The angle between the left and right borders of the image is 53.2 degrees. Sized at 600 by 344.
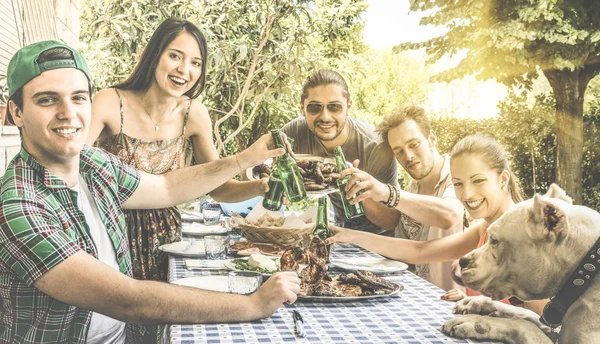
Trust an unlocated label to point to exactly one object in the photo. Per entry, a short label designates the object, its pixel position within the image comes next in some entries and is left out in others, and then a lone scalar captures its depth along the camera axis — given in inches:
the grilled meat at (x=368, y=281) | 67.7
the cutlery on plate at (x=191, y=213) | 139.6
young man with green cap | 53.0
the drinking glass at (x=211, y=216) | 115.9
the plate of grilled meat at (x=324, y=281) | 65.4
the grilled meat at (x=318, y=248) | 72.4
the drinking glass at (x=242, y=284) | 64.2
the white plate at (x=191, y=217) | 132.9
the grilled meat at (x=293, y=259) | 73.7
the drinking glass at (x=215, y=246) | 84.0
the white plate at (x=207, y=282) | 67.5
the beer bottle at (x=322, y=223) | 83.9
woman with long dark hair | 92.0
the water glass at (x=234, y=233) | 108.7
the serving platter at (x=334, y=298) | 64.5
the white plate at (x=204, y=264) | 79.4
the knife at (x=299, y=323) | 54.2
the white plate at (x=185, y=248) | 86.7
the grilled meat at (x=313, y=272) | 68.8
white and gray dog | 52.4
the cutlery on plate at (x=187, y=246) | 88.2
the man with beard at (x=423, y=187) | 96.6
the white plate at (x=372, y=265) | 78.9
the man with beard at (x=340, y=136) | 116.0
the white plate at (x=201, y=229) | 110.8
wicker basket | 89.6
